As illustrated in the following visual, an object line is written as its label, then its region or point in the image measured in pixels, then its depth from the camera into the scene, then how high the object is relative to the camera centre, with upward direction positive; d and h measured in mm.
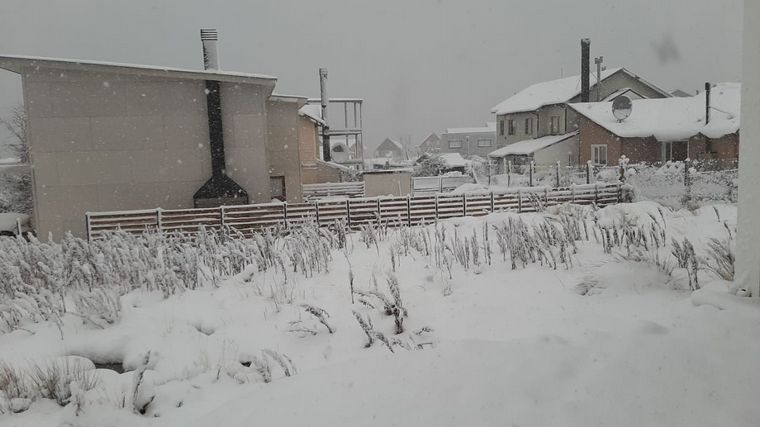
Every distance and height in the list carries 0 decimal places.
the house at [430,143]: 94000 +7339
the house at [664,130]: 30016 +2715
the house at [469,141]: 77312 +5973
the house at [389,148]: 103438 +7100
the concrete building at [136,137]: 14711 +1640
